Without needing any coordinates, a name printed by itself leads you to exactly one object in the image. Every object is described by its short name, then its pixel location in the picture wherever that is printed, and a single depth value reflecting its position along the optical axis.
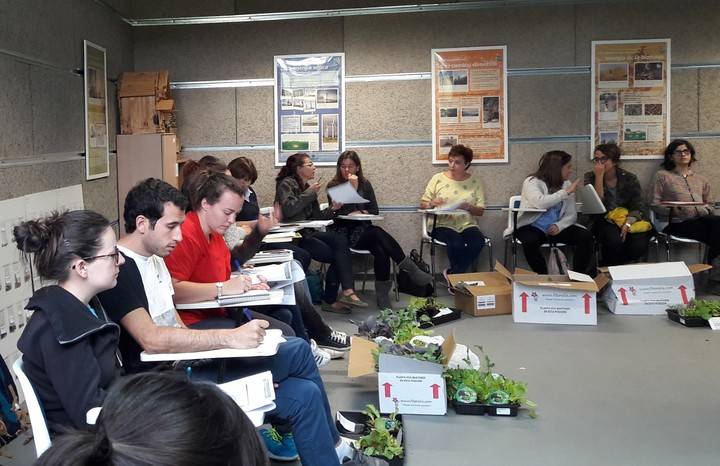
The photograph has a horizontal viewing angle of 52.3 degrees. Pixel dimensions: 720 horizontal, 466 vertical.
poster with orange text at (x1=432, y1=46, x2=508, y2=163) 6.73
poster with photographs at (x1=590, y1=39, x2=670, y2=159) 6.62
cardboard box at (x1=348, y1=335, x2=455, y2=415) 3.42
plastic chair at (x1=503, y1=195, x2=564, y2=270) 6.25
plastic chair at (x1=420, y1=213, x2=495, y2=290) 6.27
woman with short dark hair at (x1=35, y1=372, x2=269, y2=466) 0.77
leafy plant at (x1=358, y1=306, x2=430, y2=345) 4.17
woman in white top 6.18
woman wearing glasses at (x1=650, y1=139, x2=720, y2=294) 6.17
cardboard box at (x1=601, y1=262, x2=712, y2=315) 5.38
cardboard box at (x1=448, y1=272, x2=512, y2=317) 5.48
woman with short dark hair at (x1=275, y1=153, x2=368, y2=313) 5.84
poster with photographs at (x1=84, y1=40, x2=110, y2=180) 5.58
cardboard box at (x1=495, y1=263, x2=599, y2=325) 5.13
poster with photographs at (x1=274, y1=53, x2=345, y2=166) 6.87
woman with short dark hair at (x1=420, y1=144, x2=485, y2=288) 6.29
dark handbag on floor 6.10
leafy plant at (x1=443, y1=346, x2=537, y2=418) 3.47
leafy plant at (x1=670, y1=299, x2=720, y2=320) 5.05
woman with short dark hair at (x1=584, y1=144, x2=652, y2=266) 6.26
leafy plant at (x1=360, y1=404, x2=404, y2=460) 2.85
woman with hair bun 1.92
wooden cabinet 6.18
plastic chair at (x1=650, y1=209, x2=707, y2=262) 6.23
